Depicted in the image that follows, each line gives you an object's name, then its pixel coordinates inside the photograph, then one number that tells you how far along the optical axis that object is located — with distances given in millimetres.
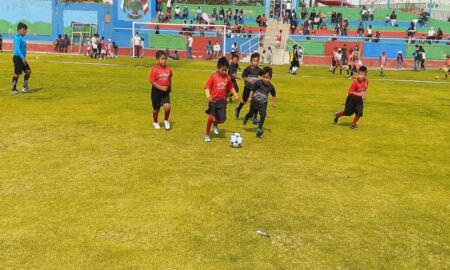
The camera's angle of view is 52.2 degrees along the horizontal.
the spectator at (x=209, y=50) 41344
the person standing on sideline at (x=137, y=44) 40812
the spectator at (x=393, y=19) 47531
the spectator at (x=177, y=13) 50906
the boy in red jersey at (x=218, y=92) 10445
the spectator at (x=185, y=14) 50250
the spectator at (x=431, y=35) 41169
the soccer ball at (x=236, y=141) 10109
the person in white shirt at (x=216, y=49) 40372
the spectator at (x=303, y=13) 49188
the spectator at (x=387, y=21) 48125
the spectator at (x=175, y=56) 40625
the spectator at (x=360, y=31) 44181
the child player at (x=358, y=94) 12852
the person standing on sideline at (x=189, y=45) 40562
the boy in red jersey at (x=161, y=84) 11109
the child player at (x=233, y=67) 14406
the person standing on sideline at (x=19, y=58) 15414
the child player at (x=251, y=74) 12805
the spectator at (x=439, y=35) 40966
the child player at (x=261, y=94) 11312
